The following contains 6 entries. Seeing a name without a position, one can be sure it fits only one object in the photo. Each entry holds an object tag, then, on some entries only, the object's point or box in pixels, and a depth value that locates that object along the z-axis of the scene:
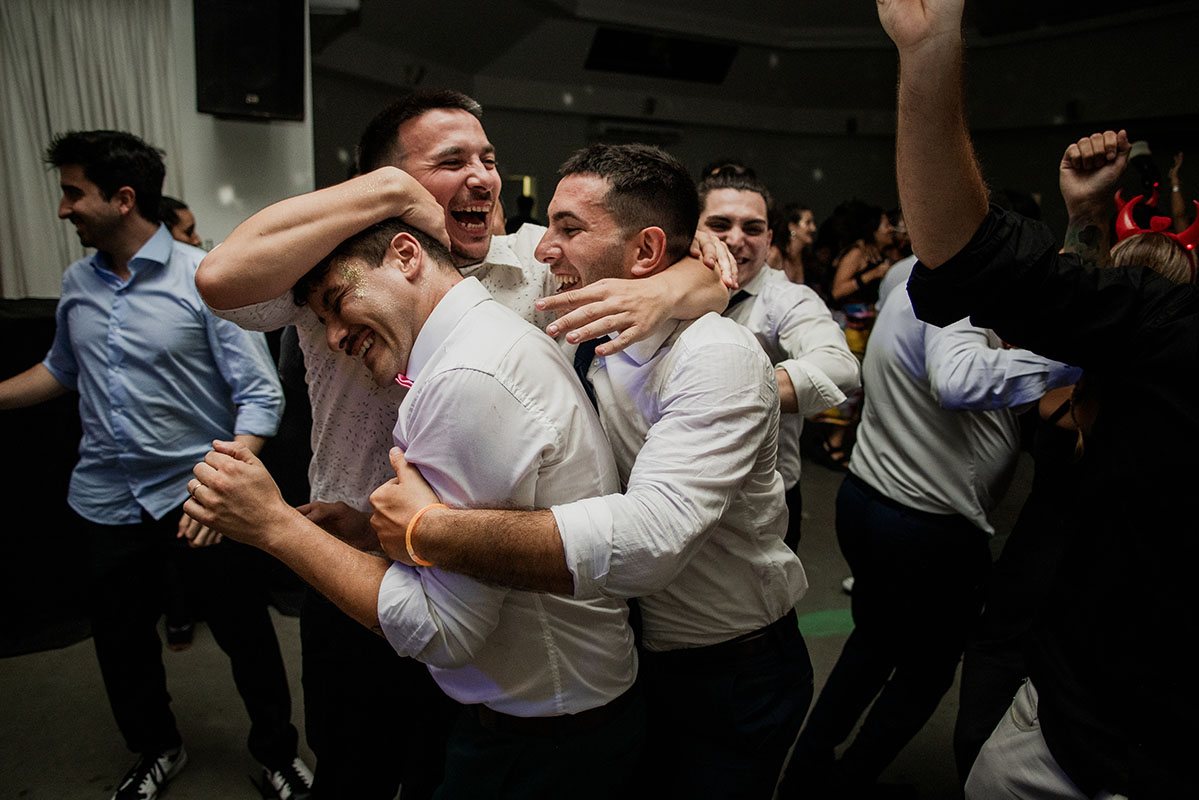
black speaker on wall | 3.64
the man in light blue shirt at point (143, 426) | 2.15
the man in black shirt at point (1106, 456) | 0.91
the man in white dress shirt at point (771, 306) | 2.18
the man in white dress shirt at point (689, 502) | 1.06
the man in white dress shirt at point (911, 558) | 2.00
